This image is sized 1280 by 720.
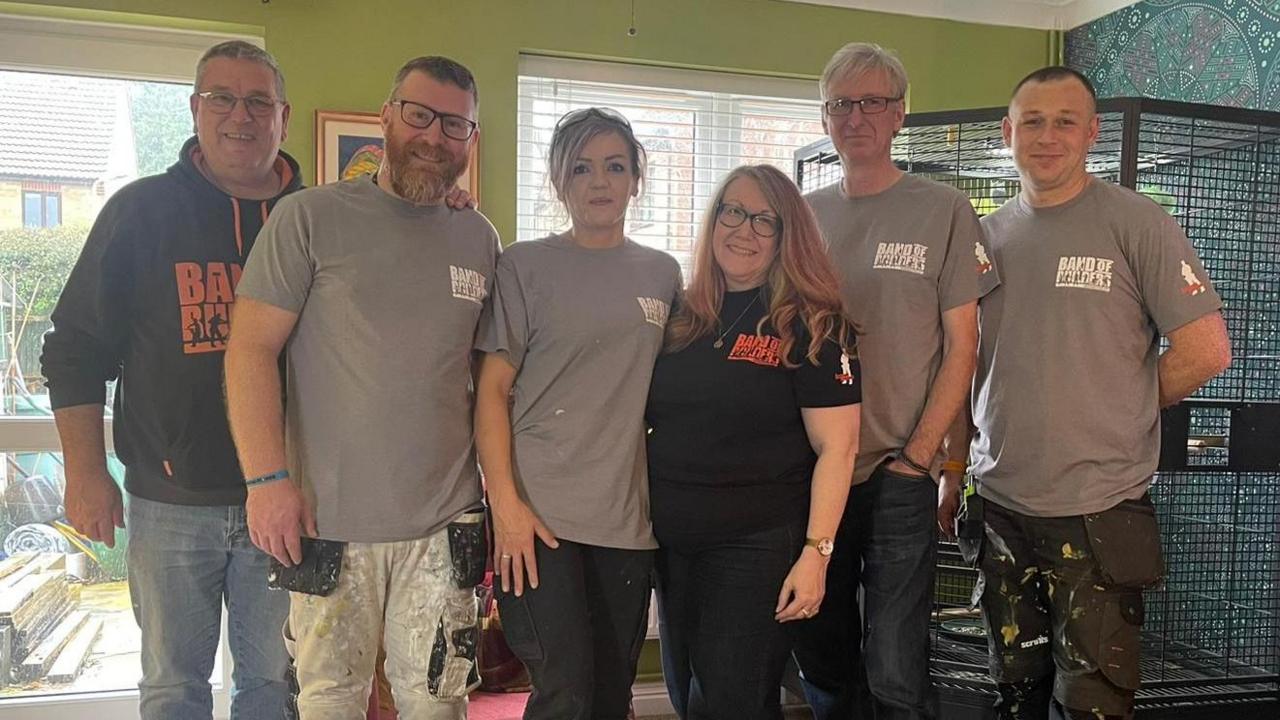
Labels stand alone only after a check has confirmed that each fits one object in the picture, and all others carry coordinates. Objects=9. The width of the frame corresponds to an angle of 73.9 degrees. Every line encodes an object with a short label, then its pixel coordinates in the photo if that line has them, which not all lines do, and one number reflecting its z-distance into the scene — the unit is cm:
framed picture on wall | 260
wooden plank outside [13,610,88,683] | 274
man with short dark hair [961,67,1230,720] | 173
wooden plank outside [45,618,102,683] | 277
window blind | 291
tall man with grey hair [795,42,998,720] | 172
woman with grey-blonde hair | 155
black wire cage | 226
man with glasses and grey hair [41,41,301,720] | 167
